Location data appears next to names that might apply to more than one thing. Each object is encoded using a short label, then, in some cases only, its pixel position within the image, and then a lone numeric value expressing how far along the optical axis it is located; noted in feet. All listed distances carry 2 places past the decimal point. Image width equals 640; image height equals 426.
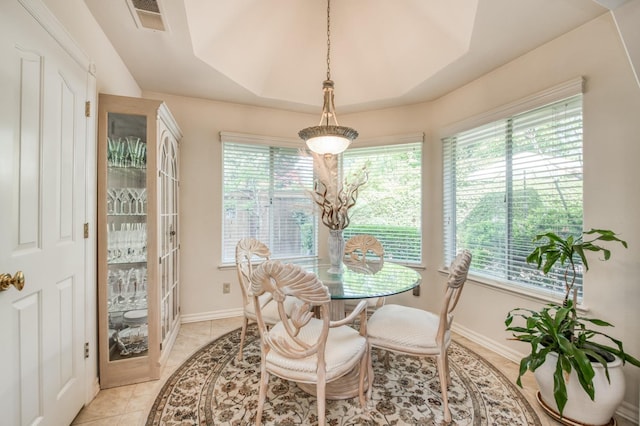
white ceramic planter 5.09
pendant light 7.02
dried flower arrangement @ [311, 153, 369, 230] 7.43
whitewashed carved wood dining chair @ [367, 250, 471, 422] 5.54
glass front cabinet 6.48
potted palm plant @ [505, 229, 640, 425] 4.97
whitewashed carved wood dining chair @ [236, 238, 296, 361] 7.45
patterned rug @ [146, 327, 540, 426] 5.56
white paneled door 3.86
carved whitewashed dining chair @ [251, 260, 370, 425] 4.31
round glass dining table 5.87
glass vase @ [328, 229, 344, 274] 7.61
